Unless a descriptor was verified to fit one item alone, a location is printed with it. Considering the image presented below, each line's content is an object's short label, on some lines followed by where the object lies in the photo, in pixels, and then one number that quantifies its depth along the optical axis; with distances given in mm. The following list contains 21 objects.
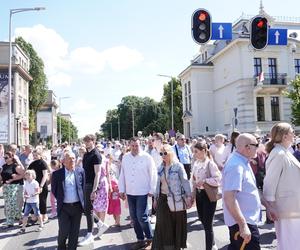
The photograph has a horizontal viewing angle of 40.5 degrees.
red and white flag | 39462
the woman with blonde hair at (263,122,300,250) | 4281
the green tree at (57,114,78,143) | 135388
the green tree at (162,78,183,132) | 69938
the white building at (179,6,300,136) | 43844
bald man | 4047
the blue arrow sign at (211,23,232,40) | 12264
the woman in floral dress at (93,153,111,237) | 8363
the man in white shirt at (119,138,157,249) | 7262
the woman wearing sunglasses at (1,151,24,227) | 9945
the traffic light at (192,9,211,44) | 11508
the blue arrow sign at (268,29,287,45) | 13281
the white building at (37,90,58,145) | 74825
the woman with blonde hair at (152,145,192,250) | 6148
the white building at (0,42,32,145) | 52500
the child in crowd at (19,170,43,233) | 9578
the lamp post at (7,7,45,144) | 23617
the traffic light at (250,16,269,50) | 12000
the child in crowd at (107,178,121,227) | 9453
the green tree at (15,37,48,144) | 64812
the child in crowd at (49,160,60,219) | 10123
